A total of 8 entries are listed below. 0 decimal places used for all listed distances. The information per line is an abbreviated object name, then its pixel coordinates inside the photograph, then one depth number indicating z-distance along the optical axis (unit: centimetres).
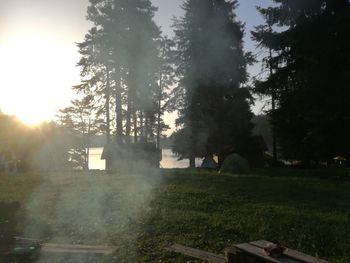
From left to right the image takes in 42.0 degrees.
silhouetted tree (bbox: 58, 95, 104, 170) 5509
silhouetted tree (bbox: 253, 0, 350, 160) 1894
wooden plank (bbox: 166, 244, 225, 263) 679
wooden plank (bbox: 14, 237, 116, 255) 762
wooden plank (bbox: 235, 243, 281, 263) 498
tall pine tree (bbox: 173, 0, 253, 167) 3312
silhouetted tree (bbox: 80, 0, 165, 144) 3438
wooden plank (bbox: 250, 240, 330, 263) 496
